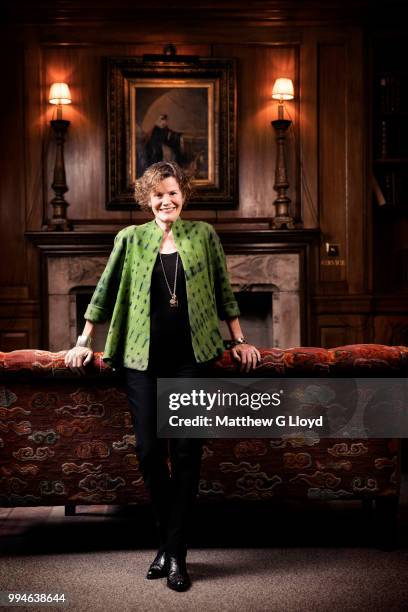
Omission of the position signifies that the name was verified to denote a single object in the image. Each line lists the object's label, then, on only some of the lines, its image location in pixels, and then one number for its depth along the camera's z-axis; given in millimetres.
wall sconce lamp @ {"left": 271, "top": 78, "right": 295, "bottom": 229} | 5270
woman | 2246
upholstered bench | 2518
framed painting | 5336
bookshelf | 5449
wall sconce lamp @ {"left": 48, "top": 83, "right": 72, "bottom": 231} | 5215
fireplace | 5211
